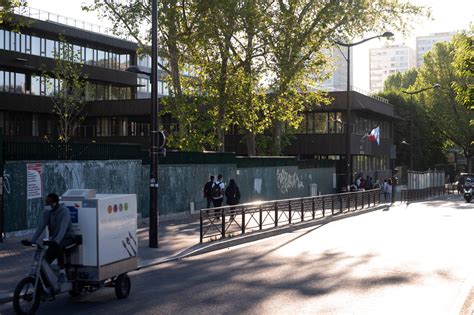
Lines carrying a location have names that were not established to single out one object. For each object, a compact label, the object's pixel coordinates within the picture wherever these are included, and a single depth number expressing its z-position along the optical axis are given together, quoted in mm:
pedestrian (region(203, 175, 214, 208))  22062
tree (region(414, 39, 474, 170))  69188
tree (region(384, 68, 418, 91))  94875
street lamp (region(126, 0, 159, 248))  14977
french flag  42688
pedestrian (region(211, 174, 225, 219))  21844
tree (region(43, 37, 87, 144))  42188
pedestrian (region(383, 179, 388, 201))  39594
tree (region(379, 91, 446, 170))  68812
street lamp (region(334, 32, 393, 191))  31500
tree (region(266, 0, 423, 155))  32844
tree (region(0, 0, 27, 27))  19641
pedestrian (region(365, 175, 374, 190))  38594
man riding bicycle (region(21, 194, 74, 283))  8531
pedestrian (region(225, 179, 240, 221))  22000
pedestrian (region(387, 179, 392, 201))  40000
